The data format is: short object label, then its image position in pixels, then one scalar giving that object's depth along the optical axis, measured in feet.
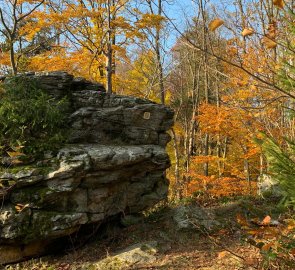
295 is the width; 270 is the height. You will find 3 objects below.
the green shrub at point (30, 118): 22.47
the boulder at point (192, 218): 24.58
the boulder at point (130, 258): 19.86
